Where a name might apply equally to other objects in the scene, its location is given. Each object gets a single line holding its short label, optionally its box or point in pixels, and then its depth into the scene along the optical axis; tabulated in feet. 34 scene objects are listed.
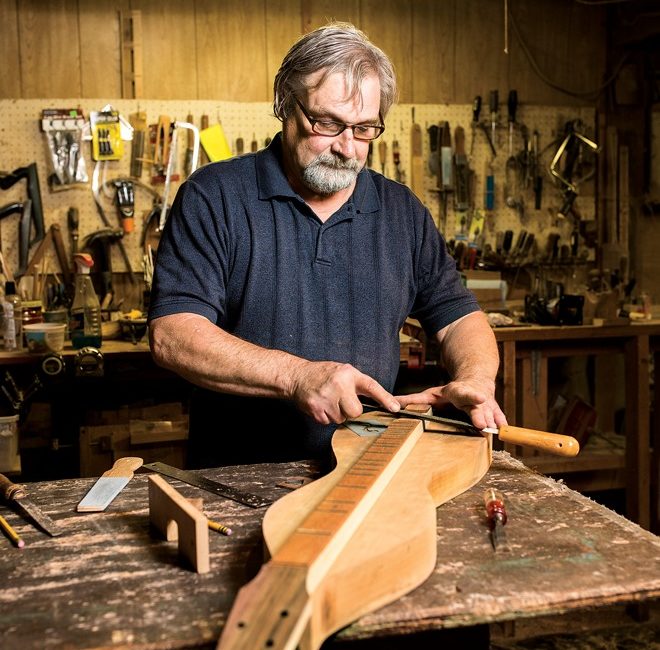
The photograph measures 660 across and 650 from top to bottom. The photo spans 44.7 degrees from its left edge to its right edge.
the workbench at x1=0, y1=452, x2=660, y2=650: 3.31
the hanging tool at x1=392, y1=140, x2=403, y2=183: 13.70
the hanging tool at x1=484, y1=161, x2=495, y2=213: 13.99
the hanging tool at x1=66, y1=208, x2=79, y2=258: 12.67
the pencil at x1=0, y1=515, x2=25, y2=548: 4.13
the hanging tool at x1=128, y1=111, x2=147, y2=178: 12.89
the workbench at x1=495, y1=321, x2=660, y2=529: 11.52
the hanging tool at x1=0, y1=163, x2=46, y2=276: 12.59
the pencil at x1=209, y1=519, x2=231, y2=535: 4.22
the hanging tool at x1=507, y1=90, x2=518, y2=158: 13.96
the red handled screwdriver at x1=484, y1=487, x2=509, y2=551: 4.04
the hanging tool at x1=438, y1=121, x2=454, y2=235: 13.78
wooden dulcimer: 3.00
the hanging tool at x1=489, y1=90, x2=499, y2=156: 14.03
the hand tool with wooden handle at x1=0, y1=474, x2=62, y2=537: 4.35
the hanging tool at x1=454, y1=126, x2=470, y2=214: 13.84
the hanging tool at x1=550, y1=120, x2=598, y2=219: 14.17
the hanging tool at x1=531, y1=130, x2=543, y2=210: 14.05
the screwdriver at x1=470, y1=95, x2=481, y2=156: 13.91
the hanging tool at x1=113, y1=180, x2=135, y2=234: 12.82
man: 6.07
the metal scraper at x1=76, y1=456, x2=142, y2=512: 4.63
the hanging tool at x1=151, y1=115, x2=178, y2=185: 12.92
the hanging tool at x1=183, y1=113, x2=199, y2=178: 13.11
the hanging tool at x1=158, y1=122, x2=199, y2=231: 12.91
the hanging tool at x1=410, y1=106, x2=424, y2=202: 13.78
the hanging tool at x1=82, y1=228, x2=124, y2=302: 12.67
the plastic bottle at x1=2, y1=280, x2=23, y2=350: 10.93
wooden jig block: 3.73
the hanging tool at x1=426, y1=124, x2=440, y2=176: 13.80
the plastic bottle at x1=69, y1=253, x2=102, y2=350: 10.84
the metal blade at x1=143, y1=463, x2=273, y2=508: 4.70
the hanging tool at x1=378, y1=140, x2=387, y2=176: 13.62
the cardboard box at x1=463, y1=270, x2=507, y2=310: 12.57
